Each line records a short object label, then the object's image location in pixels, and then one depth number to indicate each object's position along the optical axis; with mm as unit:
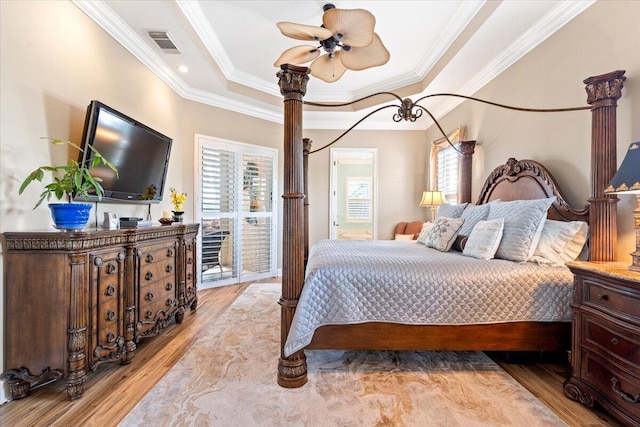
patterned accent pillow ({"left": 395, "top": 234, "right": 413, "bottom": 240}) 5120
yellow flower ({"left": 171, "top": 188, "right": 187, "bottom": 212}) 3404
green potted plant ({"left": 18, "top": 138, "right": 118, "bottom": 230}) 1816
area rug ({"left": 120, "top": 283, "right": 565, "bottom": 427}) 1630
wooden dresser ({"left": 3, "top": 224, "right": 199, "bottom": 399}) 1753
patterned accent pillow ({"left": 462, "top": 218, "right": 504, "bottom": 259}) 2318
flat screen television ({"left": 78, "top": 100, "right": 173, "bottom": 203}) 2270
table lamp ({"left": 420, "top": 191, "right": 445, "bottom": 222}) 4457
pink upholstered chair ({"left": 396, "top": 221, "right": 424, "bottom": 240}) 5207
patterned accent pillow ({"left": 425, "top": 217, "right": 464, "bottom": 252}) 2840
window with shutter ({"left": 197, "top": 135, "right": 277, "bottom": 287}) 4449
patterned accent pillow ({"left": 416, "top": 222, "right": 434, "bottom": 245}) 3278
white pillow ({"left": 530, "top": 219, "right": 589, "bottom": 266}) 2125
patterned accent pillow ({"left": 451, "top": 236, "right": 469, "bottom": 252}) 2752
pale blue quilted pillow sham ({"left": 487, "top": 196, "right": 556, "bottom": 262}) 2209
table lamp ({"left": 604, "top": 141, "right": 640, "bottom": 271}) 1500
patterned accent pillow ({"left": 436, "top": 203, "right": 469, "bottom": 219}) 3383
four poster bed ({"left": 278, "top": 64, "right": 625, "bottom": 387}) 1938
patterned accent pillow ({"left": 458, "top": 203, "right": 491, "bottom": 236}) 2883
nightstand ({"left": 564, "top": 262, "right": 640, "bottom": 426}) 1431
